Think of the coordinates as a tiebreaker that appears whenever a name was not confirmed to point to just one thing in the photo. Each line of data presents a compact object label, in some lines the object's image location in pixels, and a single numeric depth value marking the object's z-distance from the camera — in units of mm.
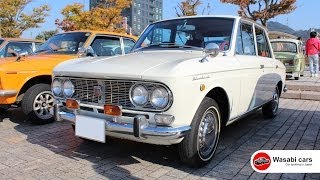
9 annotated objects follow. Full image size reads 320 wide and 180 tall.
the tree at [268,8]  23281
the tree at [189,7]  27688
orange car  5453
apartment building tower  87000
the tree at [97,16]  28978
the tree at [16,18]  25883
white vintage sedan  3307
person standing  12547
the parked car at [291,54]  12383
